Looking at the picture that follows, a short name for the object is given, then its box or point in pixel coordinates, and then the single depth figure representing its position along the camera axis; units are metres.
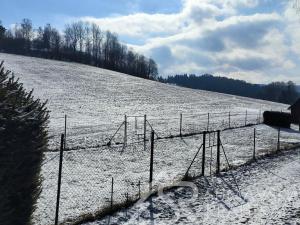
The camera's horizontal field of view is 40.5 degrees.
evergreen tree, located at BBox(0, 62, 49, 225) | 6.37
